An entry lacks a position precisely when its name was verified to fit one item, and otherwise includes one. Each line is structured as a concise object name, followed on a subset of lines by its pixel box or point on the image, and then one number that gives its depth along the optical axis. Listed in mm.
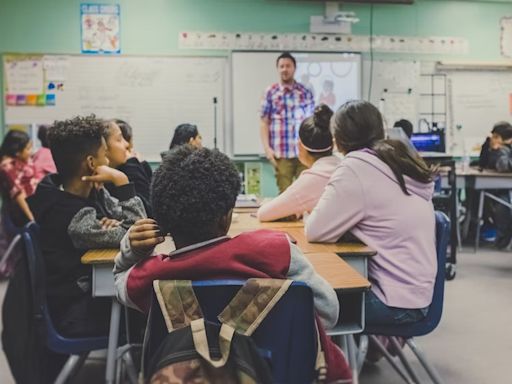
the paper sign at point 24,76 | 5672
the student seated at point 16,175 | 4184
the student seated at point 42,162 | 4391
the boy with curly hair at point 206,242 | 1140
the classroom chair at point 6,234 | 4156
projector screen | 5938
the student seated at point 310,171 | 2496
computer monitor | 5336
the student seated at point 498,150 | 5289
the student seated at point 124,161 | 2574
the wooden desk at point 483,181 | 5203
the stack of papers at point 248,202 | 3104
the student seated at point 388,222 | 2004
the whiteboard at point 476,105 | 6402
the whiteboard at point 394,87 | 6227
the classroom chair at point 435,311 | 2023
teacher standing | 5297
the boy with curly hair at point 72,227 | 1972
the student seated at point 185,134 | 3627
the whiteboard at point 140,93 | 5734
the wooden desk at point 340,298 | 1810
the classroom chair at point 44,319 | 1850
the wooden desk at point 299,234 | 1972
